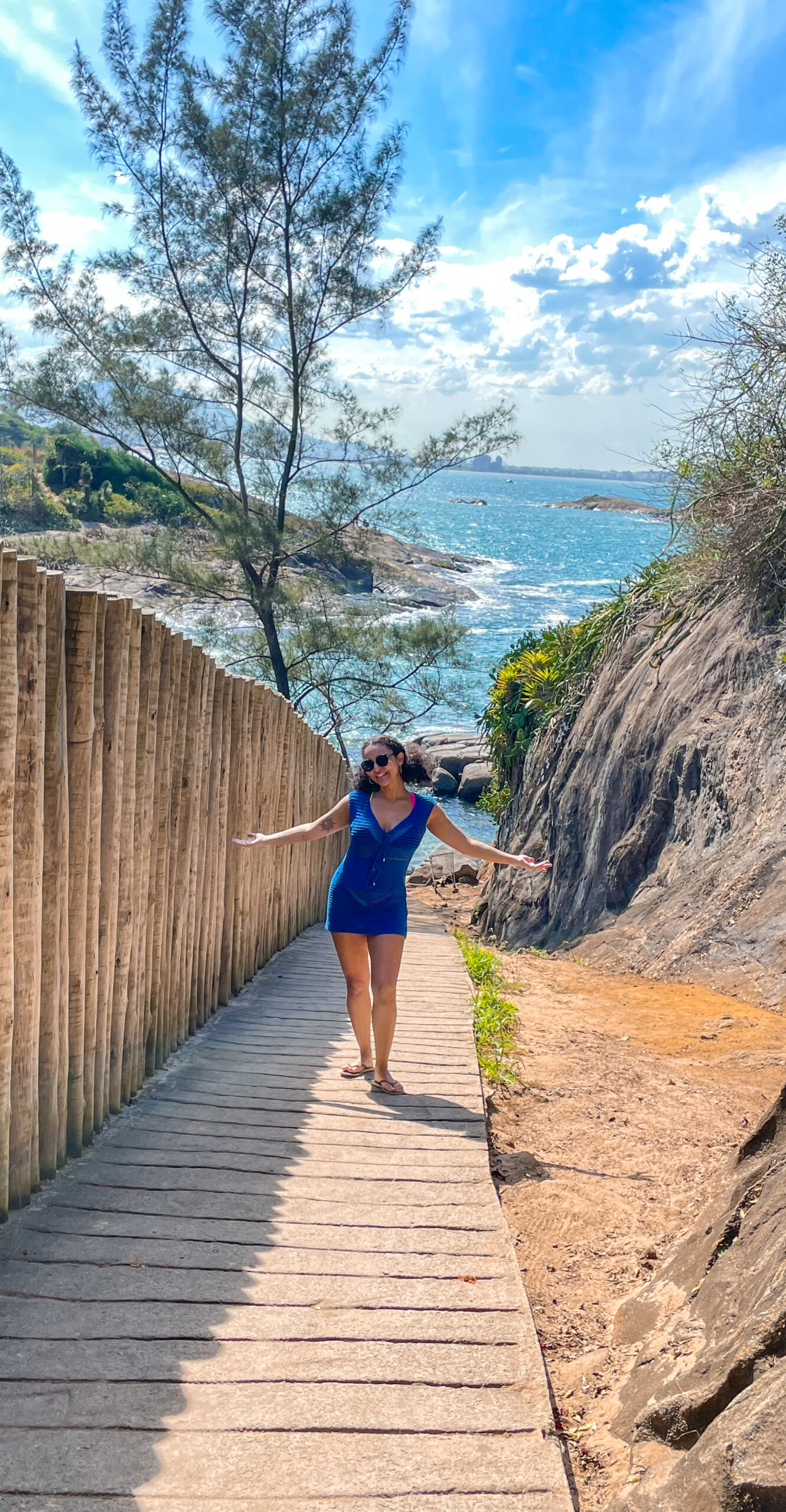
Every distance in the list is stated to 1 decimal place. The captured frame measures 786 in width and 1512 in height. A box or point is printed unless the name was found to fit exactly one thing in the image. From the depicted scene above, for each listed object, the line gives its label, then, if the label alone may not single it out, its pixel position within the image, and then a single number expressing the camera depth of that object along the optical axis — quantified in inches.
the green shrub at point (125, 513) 741.9
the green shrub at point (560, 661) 498.6
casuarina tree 634.2
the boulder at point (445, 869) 790.5
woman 210.7
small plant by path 238.8
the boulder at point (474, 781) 1079.6
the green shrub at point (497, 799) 629.6
